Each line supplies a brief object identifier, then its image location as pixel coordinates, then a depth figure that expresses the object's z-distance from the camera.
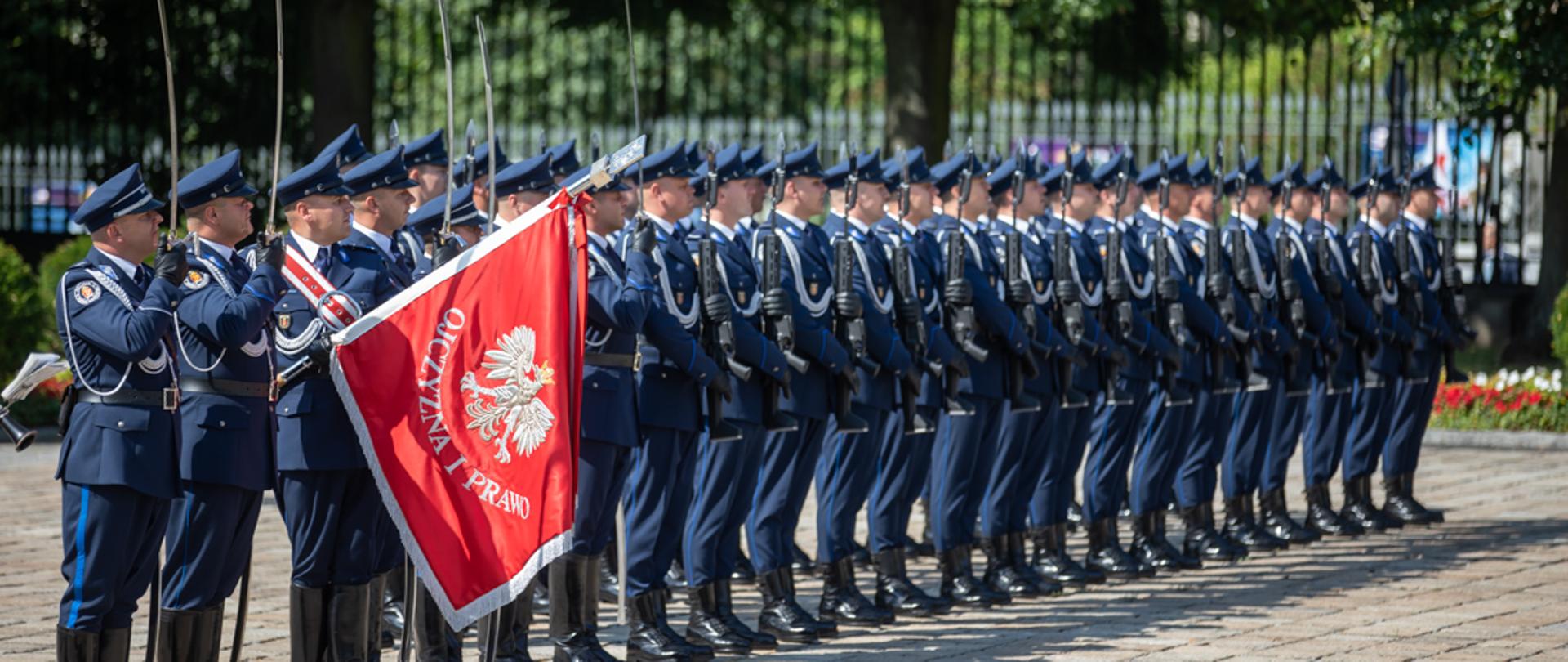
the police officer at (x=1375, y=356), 24.81
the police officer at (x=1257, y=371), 23.08
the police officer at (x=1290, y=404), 23.78
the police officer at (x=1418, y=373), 25.19
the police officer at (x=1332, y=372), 24.39
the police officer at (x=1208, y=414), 22.36
